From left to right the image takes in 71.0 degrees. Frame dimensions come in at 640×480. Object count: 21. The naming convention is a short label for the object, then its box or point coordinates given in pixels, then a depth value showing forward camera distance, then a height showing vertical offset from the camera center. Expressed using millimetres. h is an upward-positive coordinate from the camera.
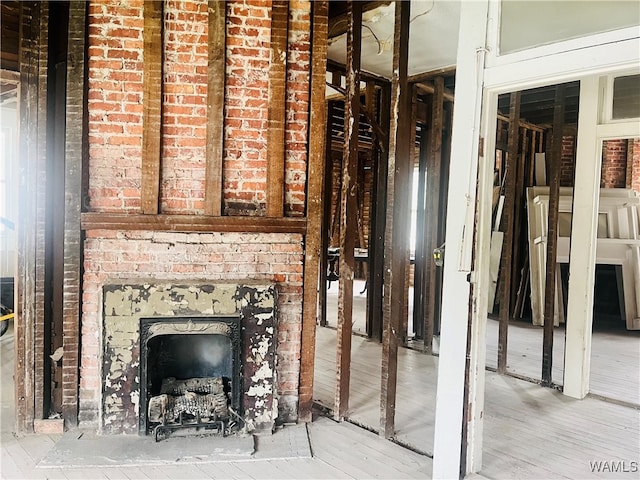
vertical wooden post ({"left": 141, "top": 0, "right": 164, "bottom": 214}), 2736 +644
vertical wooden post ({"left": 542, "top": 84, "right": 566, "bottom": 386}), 3879 -93
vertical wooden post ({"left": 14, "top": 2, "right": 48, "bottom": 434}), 2713 -5
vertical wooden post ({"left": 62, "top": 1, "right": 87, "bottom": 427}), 2701 +14
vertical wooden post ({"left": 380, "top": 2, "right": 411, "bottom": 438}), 2814 +22
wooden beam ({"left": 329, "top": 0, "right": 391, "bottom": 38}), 3119 +1574
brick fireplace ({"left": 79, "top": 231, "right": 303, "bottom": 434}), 2705 -569
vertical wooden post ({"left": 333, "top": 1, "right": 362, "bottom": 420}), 3033 +62
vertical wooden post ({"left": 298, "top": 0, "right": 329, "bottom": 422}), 2926 +98
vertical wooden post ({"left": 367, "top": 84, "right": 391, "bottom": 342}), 4973 -172
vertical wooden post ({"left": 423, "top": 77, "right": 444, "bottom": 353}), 4766 +71
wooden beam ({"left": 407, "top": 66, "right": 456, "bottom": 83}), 4570 +1520
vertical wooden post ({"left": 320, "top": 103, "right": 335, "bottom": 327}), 5594 +89
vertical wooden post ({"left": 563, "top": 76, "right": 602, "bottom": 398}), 3574 -139
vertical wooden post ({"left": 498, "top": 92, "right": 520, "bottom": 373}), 4105 -11
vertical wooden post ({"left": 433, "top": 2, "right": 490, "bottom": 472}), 2275 -238
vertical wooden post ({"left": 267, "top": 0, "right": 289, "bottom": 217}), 2859 +695
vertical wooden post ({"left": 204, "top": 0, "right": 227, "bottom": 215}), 2791 +676
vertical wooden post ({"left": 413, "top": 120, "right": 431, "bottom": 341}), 5234 -358
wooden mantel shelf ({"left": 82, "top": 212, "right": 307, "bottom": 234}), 2752 -63
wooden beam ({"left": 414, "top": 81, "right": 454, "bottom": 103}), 4880 +1455
